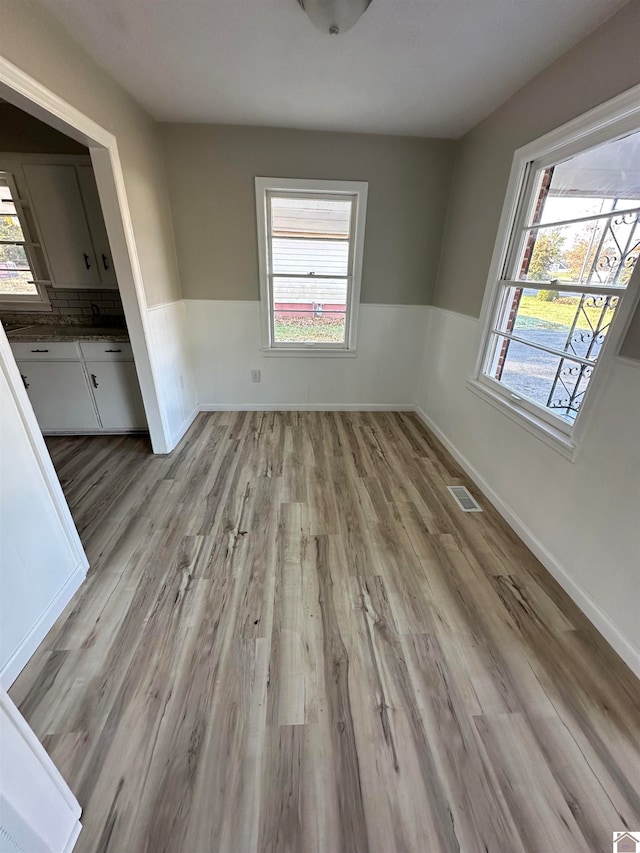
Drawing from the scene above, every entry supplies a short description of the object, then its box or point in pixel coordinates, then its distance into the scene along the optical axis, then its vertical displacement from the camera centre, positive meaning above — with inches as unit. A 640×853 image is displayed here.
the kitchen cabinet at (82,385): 104.0 -36.2
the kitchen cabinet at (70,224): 100.8 +11.4
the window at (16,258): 107.2 +1.2
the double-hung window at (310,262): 114.6 +2.9
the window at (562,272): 58.6 +1.2
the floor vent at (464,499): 87.0 -55.0
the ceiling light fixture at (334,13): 53.2 +38.8
